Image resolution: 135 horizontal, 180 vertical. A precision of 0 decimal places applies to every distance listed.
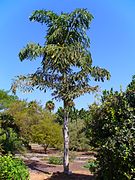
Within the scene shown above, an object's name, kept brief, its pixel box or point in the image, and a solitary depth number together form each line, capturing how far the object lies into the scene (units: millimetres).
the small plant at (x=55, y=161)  10821
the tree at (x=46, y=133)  15070
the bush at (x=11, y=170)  5095
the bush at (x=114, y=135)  4782
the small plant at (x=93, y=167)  5845
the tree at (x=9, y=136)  10354
